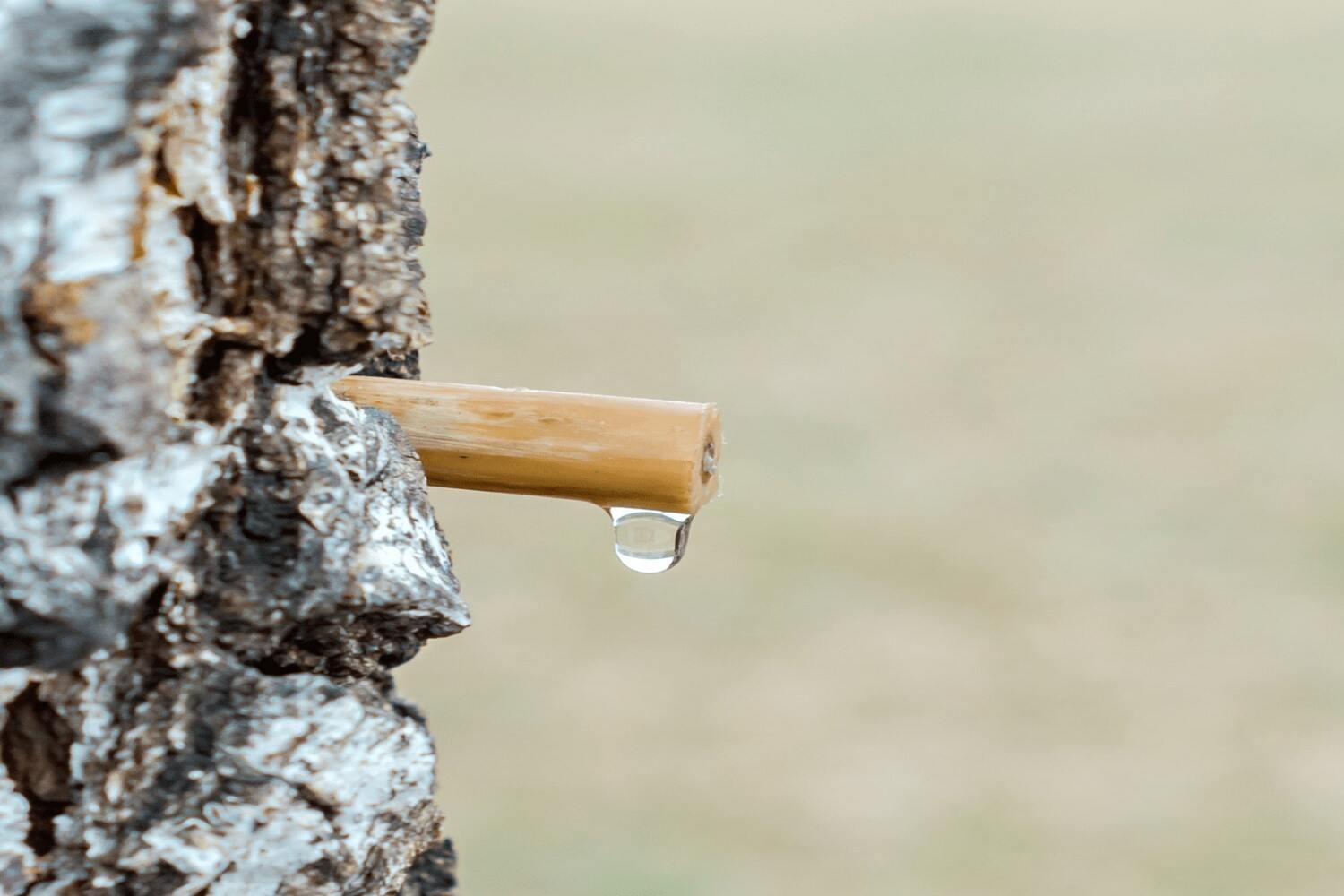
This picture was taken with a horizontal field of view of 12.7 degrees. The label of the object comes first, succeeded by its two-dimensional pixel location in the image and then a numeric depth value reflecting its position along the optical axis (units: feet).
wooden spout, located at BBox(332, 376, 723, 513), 1.80
